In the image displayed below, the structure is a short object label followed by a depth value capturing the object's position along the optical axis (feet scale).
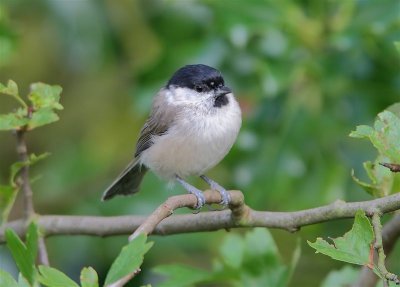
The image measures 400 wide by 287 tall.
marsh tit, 18.88
